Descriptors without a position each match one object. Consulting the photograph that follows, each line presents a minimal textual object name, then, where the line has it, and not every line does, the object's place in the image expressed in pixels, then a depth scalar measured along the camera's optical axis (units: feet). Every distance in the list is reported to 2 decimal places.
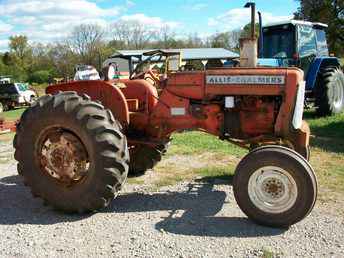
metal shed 152.66
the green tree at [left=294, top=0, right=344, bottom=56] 112.06
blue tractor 41.86
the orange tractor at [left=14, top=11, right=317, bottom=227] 15.67
